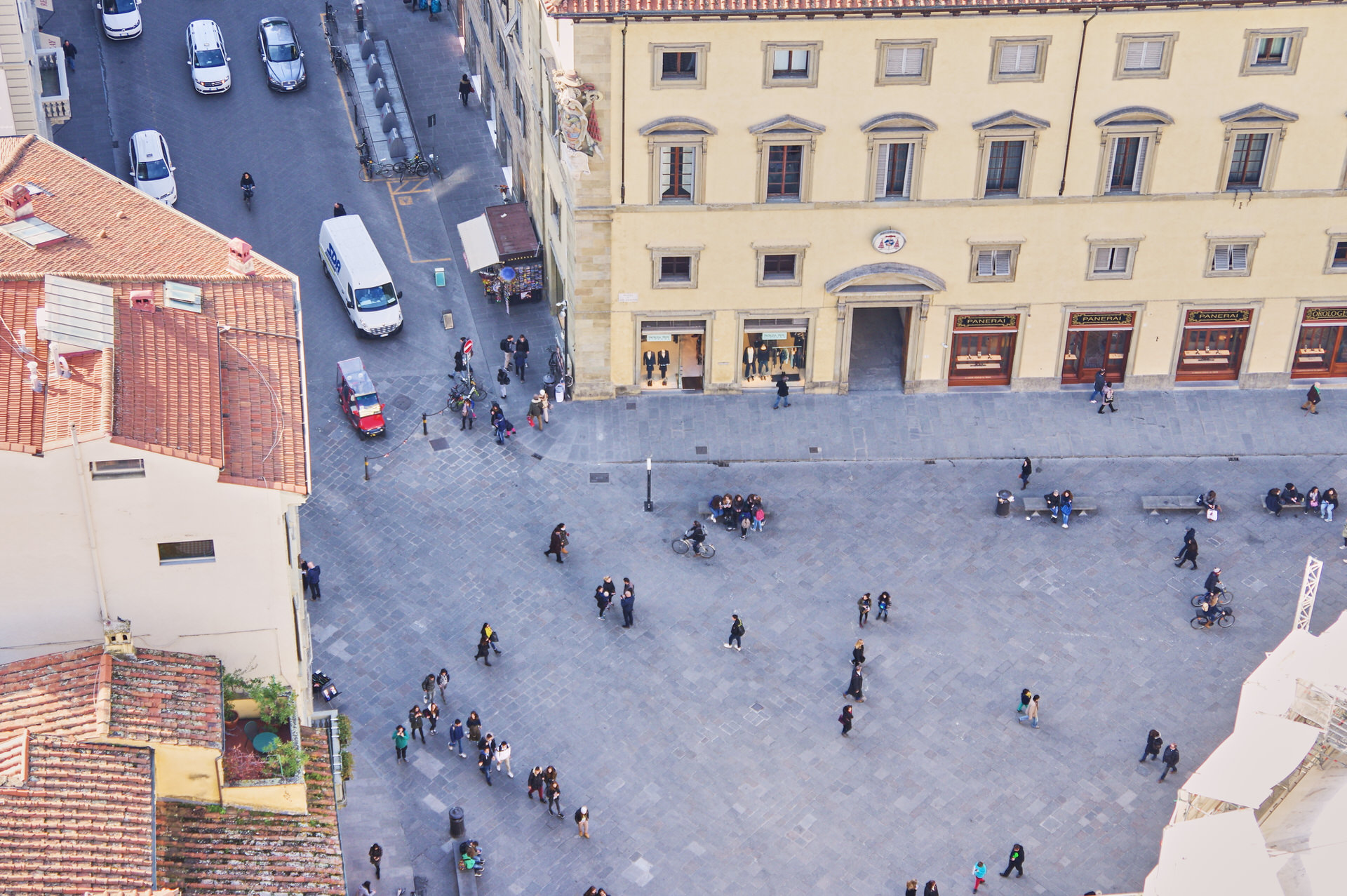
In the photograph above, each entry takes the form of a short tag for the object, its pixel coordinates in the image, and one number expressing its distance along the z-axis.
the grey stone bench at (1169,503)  70.16
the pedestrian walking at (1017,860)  56.66
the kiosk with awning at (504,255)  78.31
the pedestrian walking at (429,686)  61.25
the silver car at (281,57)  89.19
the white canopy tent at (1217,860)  48.84
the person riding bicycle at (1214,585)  65.44
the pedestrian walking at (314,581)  64.88
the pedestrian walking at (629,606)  64.56
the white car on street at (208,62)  89.06
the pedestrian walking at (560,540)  66.88
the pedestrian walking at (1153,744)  60.38
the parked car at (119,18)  91.56
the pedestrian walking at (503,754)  59.44
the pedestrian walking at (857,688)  62.22
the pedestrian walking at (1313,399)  73.62
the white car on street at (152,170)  81.94
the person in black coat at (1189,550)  67.25
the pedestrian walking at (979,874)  56.57
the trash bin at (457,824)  57.62
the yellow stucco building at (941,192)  66.31
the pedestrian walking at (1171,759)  59.78
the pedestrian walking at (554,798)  58.53
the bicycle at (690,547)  67.94
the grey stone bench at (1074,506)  70.00
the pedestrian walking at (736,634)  63.81
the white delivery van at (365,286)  76.25
